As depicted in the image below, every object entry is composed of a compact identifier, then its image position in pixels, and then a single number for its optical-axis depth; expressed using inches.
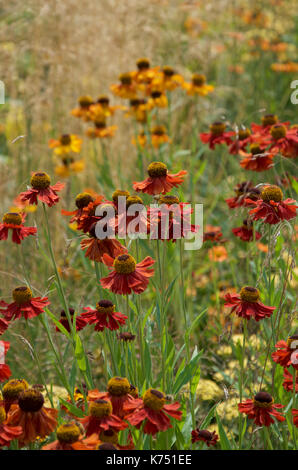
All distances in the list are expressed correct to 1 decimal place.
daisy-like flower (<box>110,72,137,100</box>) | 78.1
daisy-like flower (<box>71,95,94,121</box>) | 79.6
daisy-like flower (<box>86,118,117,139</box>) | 79.2
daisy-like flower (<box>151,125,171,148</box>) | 79.1
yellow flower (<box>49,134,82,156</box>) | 77.5
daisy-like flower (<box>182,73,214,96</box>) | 83.1
